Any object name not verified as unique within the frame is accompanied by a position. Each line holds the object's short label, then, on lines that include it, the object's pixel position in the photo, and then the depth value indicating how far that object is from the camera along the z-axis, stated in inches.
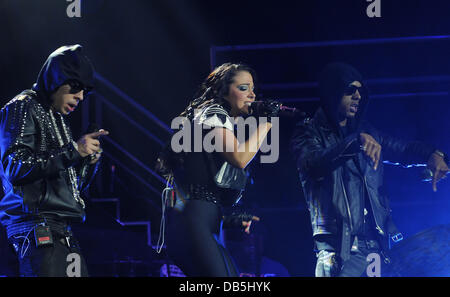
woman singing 207.6
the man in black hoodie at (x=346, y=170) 306.3
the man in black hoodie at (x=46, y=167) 209.9
